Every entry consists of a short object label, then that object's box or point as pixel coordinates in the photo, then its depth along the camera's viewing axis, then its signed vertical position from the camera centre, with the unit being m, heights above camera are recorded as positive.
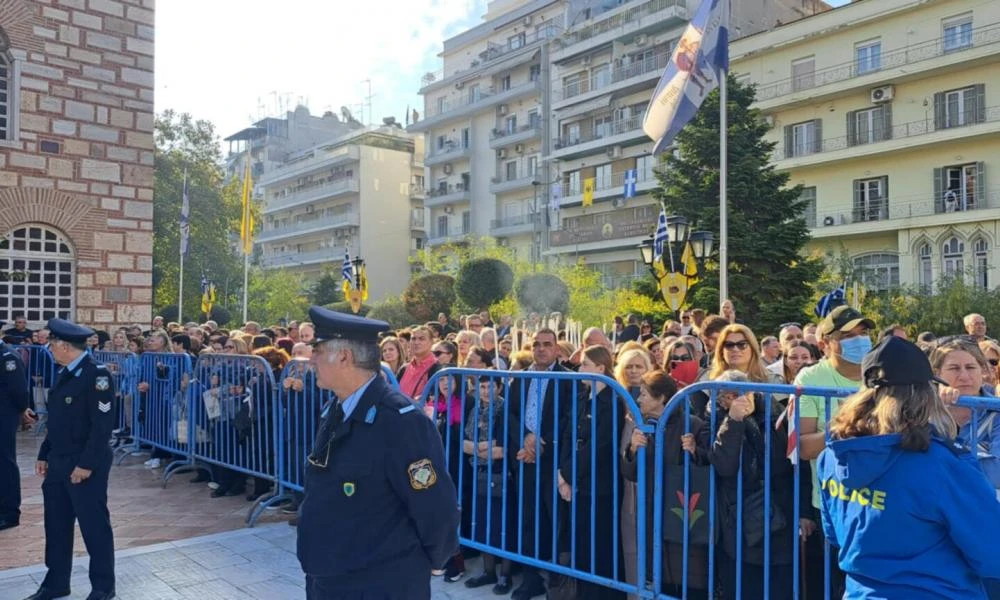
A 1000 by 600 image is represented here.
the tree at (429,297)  31.39 +1.06
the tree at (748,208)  24.91 +3.63
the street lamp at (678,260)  14.72 +1.28
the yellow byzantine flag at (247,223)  29.50 +3.79
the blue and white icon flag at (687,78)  15.06 +4.67
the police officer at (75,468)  5.20 -0.92
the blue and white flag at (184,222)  32.35 +4.11
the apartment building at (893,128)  30.03 +7.85
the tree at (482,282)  29.31 +1.52
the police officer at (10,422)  7.19 -0.86
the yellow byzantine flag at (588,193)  44.81 +7.22
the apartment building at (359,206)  64.94 +9.87
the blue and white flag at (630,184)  42.53 +7.28
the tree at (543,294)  28.45 +1.07
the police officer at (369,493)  3.01 -0.62
